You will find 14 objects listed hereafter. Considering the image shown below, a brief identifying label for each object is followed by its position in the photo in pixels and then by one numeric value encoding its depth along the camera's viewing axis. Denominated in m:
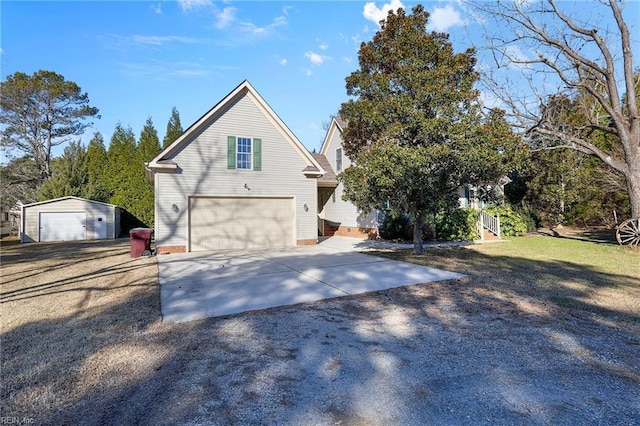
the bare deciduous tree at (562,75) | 14.22
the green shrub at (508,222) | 19.34
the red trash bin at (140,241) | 11.80
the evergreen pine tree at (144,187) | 22.70
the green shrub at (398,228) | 16.53
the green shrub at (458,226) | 16.94
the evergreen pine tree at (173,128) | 25.75
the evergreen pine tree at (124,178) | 22.73
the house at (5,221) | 22.20
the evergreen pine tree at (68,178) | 23.00
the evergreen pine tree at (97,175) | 23.13
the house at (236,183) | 12.84
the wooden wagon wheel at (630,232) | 13.34
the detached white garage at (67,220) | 19.36
